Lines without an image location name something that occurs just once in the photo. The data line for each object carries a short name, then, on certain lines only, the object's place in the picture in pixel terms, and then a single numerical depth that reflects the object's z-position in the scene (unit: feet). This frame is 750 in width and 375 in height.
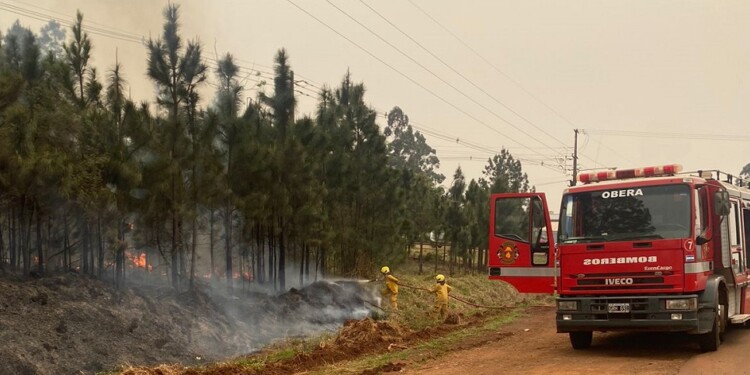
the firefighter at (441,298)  57.36
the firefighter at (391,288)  56.75
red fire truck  32.73
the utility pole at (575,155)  168.76
